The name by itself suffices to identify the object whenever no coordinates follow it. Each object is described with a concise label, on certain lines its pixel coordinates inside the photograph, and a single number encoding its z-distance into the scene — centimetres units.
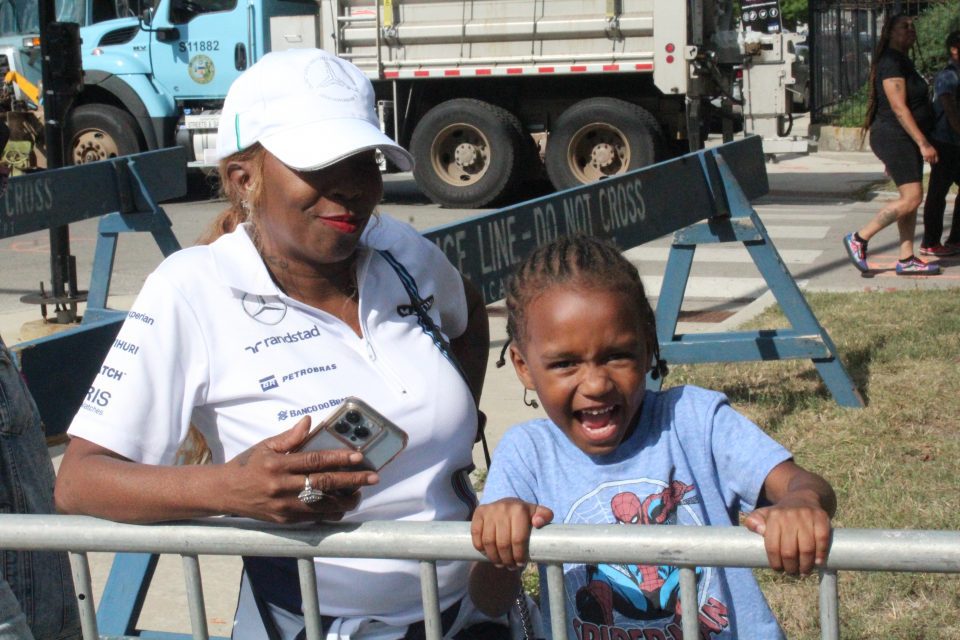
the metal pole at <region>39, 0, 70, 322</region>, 771
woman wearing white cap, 200
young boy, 194
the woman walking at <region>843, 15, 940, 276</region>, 861
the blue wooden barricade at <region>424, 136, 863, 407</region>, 489
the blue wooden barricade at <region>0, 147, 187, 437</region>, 554
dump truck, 1273
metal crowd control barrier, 153
